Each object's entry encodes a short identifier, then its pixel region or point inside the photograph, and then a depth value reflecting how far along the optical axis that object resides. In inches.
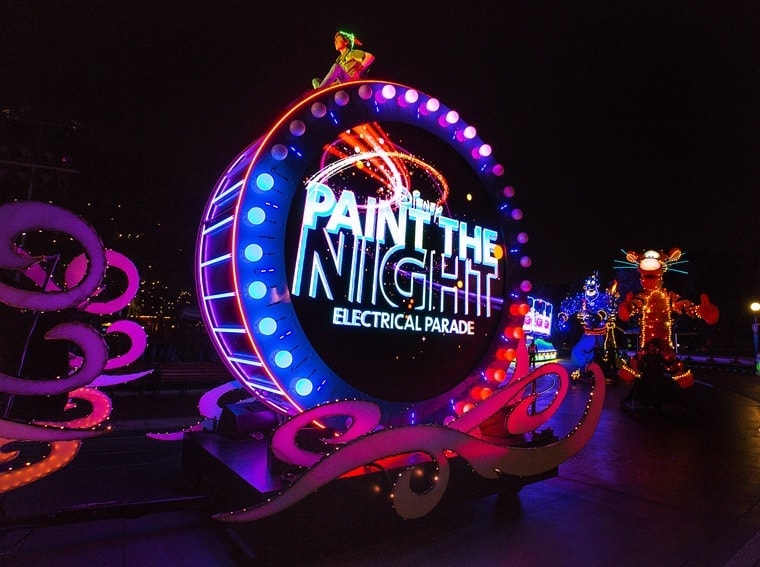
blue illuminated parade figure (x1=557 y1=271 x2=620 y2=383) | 776.9
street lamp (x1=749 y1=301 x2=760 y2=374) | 887.1
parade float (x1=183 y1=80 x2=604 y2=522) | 151.6
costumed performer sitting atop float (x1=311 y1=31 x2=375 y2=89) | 197.6
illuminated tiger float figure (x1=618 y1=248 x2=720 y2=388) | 555.2
